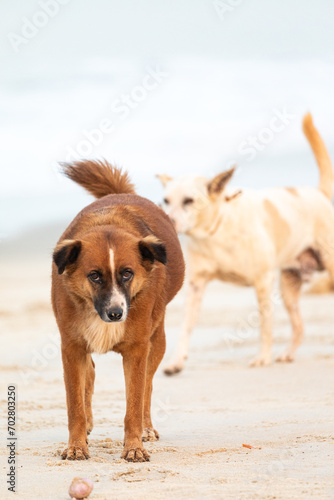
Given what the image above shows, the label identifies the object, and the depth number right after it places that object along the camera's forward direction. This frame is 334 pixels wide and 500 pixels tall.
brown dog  9.16
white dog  19.30
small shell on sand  7.27
